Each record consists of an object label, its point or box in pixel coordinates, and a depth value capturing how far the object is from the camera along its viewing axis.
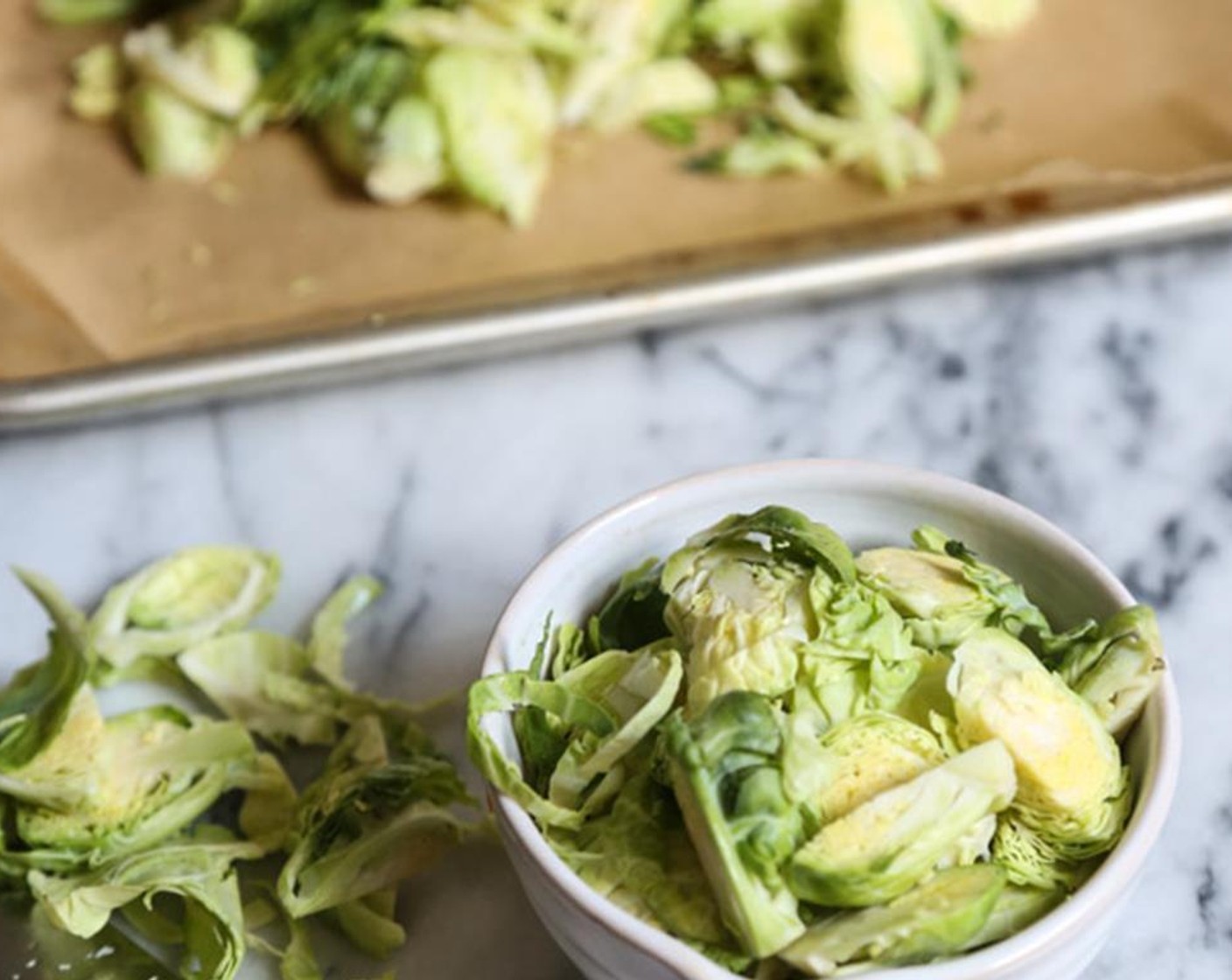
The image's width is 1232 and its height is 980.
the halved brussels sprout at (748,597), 0.49
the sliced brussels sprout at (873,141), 0.77
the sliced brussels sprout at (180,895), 0.55
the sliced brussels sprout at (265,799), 0.59
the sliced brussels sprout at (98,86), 0.82
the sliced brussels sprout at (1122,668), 0.50
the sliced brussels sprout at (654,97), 0.79
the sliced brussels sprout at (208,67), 0.79
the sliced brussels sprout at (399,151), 0.77
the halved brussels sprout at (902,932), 0.47
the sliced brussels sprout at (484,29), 0.78
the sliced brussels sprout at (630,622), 0.53
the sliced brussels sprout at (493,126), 0.76
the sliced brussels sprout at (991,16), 0.82
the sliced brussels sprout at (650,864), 0.48
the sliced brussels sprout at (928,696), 0.50
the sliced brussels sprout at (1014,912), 0.48
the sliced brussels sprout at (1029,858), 0.49
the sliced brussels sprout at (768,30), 0.80
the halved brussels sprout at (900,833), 0.47
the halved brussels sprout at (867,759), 0.48
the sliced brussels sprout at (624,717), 0.49
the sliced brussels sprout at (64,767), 0.57
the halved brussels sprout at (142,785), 0.57
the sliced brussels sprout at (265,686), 0.60
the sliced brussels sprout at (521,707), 0.50
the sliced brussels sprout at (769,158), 0.77
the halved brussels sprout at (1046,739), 0.48
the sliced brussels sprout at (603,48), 0.79
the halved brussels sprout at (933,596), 0.51
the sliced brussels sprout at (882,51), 0.79
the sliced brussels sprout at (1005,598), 0.51
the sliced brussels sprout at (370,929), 0.56
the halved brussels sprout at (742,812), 0.47
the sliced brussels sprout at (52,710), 0.57
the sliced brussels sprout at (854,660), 0.49
